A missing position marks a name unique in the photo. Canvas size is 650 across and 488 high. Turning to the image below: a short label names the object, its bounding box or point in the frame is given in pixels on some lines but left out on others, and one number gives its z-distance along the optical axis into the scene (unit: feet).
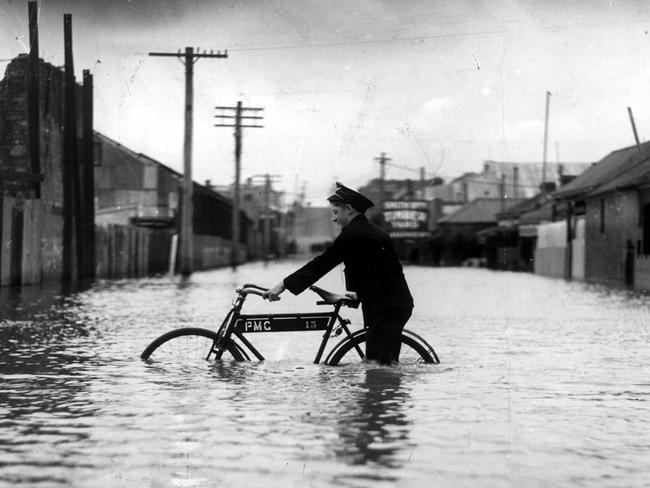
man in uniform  25.98
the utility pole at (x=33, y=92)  90.38
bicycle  26.55
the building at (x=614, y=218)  119.24
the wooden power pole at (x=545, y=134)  208.90
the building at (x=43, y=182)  88.48
